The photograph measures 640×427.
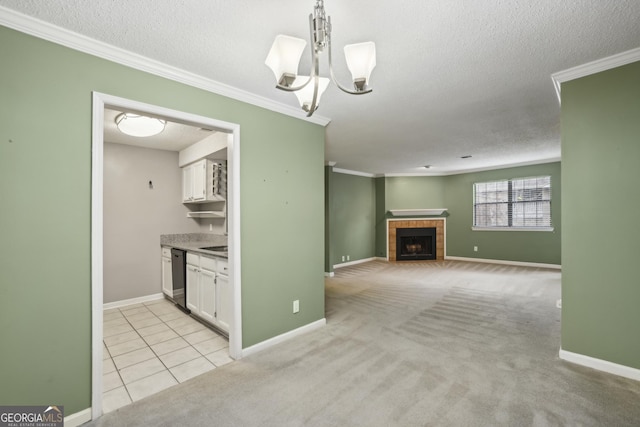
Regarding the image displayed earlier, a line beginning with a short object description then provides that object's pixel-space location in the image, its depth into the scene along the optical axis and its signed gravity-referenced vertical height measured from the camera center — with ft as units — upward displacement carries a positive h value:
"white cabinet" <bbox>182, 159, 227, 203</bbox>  14.11 +1.75
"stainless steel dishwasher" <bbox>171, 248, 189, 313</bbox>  12.99 -2.93
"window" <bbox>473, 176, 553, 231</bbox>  22.44 +0.85
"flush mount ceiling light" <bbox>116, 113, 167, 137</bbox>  9.75 +3.19
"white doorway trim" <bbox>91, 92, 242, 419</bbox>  6.31 -0.10
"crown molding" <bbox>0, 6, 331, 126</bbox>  5.54 +3.79
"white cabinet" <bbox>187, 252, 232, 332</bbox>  10.03 -2.97
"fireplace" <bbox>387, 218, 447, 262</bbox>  27.53 -1.45
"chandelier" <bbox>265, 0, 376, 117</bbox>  4.84 +2.79
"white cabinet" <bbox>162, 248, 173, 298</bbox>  14.46 -3.11
